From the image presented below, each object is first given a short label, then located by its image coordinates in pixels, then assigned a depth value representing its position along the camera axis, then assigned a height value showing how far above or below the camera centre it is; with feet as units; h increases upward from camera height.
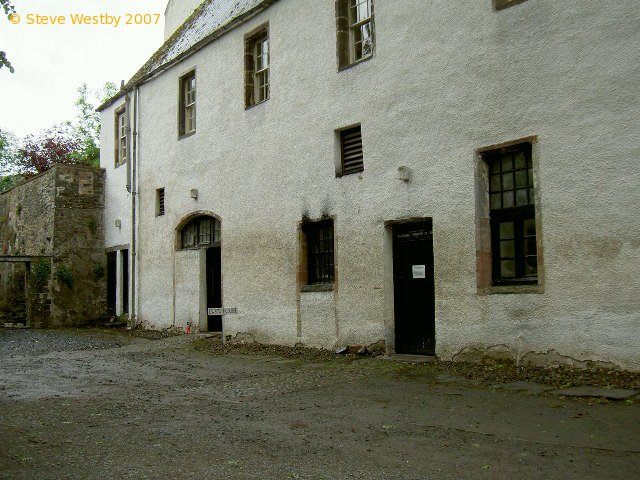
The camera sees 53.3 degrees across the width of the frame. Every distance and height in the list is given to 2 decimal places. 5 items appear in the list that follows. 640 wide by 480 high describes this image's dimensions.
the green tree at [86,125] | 133.90 +35.47
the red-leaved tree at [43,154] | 119.34 +23.85
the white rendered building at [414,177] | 26.48 +5.10
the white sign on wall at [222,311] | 42.63 -2.40
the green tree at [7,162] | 143.36 +27.47
